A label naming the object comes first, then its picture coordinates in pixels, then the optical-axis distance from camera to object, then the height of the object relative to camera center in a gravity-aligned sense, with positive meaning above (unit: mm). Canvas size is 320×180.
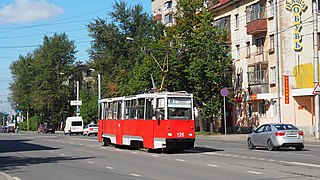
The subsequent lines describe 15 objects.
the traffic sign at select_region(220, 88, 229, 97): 44906 +3028
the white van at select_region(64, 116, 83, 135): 69500 +417
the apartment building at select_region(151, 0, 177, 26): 77188 +17841
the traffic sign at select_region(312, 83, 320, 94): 33825 +2402
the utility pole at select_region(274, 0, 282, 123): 45375 +7430
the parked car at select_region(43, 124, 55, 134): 85625 -123
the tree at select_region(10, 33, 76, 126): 93750 +9256
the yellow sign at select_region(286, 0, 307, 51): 43781 +8898
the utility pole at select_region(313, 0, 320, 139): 34438 +3682
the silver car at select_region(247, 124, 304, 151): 25328 -415
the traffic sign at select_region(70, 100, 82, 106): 77375 +3657
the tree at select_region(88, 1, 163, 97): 76125 +12318
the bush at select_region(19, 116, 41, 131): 106788 +1049
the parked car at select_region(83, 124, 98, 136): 62125 -92
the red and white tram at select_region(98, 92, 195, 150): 24953 +341
